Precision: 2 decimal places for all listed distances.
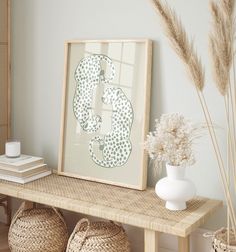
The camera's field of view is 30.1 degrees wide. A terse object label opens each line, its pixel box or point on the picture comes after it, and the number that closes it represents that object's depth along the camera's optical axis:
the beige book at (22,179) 2.44
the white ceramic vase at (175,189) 2.00
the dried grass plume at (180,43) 1.74
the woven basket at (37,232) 2.39
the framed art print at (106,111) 2.32
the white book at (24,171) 2.44
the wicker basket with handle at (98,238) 2.17
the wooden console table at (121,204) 1.93
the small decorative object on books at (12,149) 2.58
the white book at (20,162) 2.46
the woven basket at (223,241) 1.87
